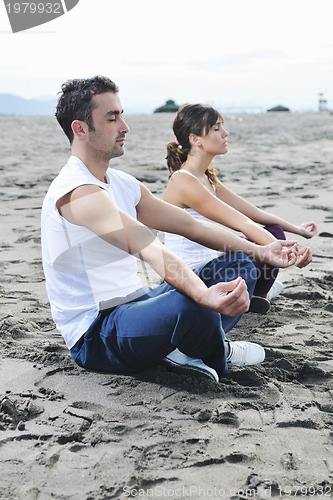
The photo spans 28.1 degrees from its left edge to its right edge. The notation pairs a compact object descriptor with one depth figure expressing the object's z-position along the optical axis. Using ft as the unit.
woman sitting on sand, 12.35
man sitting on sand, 8.39
